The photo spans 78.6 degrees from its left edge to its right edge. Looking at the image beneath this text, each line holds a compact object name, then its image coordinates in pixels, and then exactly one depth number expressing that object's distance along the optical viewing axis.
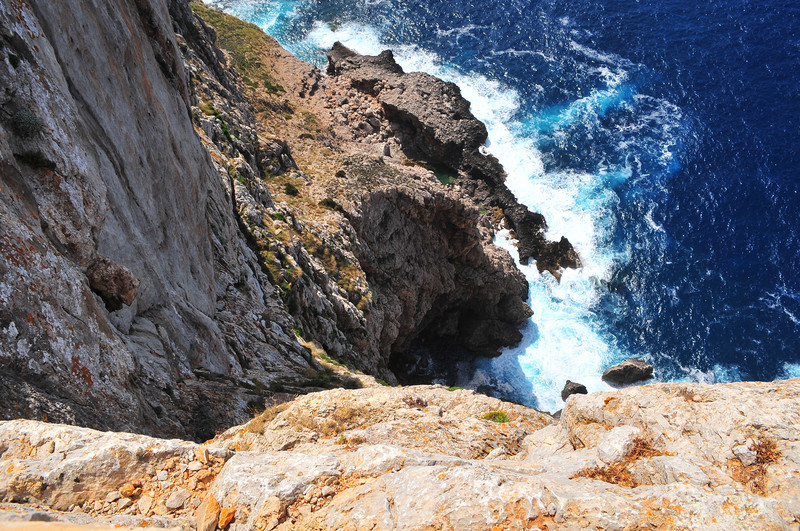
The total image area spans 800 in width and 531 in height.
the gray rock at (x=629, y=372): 53.09
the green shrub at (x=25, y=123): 11.30
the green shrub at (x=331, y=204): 41.64
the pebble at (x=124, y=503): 8.81
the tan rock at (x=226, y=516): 8.86
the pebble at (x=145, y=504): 8.94
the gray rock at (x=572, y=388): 53.06
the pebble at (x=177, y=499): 9.20
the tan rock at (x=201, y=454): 10.12
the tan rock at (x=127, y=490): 9.03
